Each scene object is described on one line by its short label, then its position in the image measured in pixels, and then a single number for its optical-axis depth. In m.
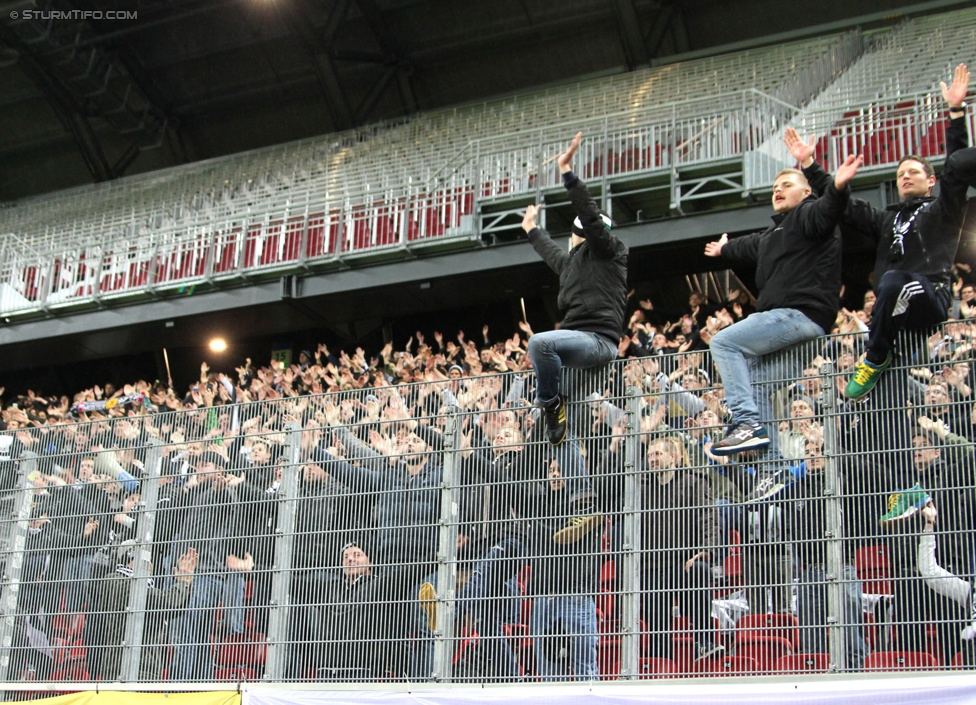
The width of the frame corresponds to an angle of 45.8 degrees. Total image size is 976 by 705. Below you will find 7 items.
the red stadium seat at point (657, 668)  7.06
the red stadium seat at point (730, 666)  6.84
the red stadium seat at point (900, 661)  6.49
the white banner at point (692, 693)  6.28
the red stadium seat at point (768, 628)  6.87
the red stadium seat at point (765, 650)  6.81
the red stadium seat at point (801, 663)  6.73
